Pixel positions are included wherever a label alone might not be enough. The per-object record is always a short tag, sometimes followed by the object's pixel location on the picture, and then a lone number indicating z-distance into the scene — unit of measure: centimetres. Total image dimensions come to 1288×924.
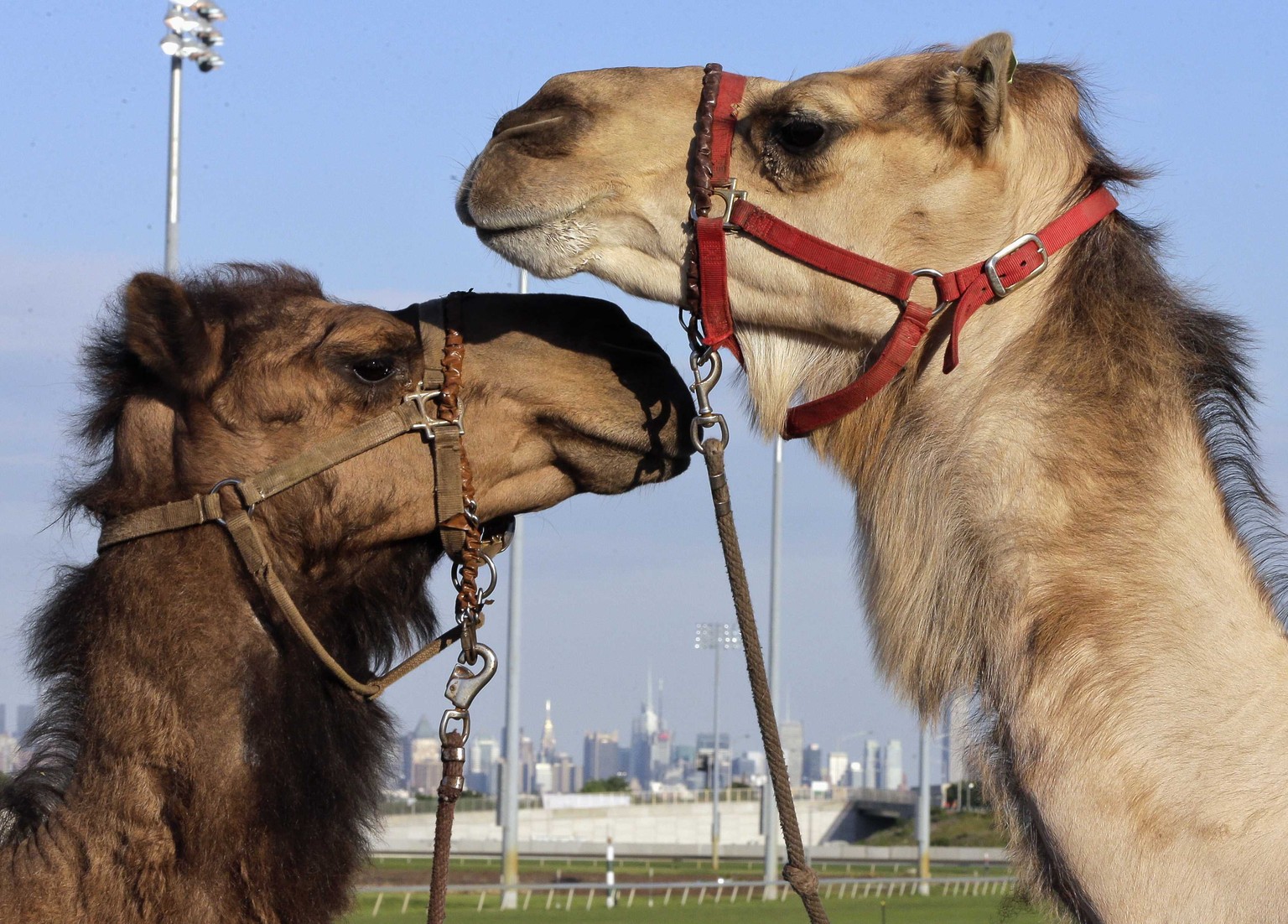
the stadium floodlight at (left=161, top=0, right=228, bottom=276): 1407
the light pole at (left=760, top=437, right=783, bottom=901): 3080
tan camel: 294
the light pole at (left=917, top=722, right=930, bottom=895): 3256
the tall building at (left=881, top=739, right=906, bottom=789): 12022
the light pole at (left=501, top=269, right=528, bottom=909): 2797
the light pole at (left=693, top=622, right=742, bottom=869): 5634
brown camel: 369
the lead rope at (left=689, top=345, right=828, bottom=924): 345
